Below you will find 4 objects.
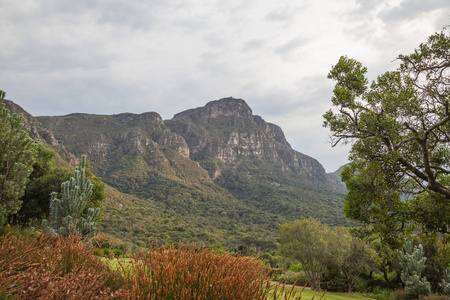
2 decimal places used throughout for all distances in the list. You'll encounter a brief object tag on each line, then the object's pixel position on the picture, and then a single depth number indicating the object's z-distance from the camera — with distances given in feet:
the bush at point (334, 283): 68.03
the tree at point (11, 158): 33.09
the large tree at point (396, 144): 22.97
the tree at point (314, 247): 64.34
